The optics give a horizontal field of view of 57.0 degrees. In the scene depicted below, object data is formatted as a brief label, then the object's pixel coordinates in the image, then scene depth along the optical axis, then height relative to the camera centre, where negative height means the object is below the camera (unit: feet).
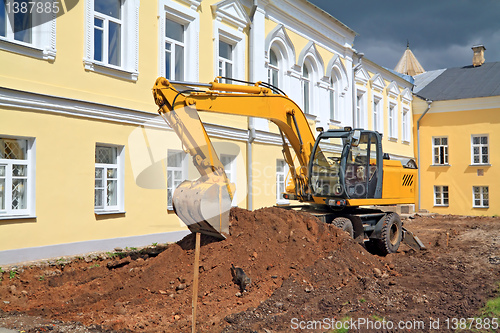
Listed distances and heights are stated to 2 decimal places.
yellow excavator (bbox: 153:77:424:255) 24.06 +0.87
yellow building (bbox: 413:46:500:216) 80.79 +7.70
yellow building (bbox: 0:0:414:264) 28.22 +4.79
